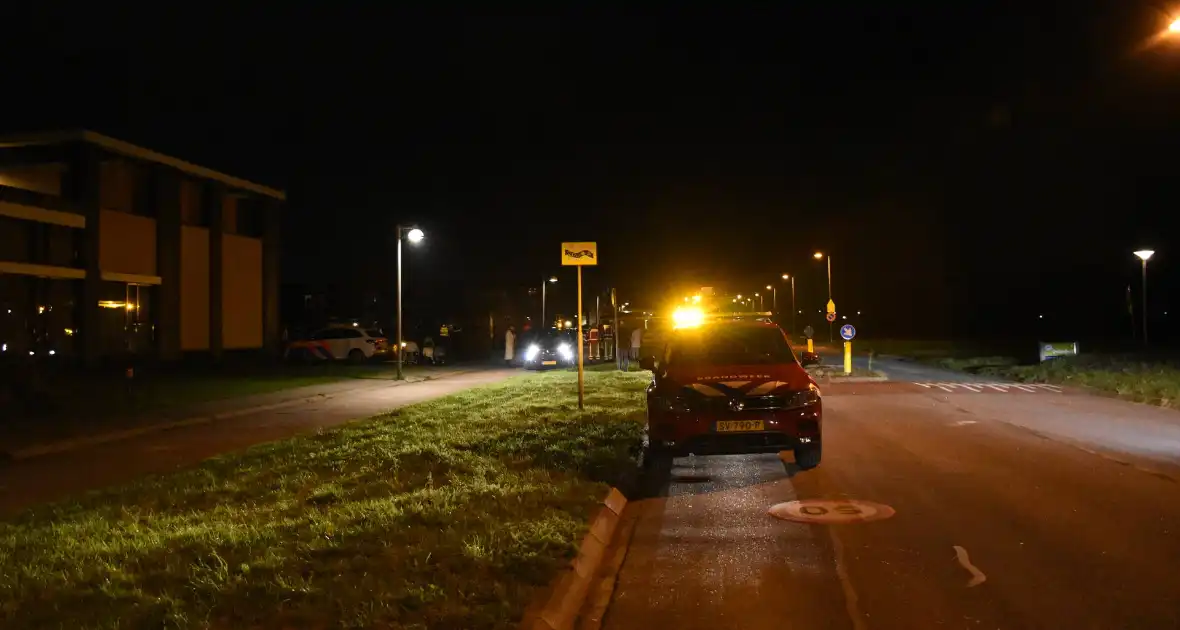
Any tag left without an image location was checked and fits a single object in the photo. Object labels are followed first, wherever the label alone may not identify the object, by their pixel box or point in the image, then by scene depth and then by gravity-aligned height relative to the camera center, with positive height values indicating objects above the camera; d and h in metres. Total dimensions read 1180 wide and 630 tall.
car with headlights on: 34.72 -0.46
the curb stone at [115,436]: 13.33 -1.45
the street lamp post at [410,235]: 27.86 +3.16
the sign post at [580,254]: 16.20 +1.47
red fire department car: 10.35 -0.85
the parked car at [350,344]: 37.41 -0.07
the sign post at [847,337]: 29.08 -0.11
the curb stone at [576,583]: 5.44 -1.63
